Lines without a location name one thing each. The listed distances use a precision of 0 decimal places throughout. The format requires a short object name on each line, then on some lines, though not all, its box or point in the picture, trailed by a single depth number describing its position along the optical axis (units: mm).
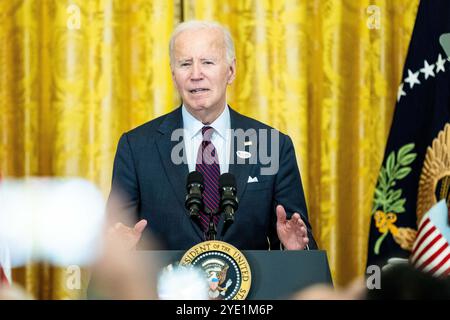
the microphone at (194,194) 4801
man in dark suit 6211
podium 4629
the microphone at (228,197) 4805
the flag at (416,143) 7504
